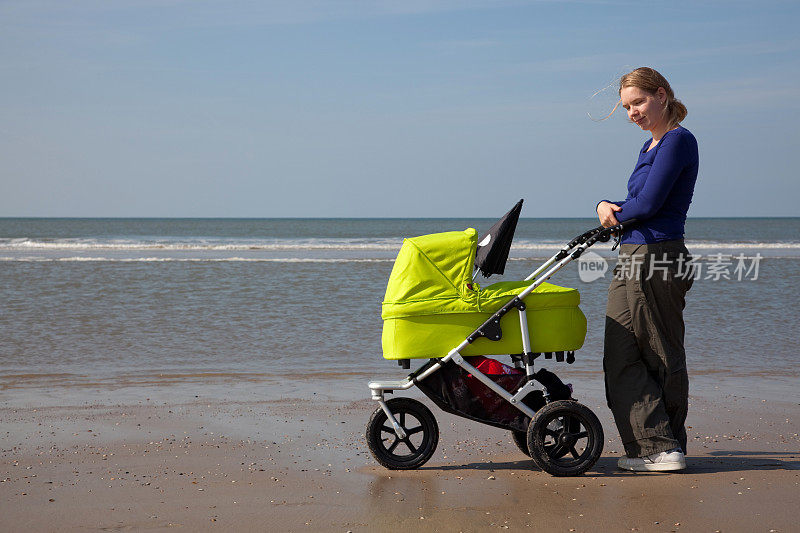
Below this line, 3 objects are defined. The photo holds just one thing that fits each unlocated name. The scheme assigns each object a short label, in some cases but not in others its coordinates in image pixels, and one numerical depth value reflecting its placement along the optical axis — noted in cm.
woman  375
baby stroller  380
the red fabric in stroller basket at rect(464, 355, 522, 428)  392
